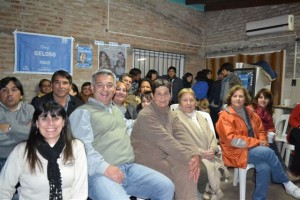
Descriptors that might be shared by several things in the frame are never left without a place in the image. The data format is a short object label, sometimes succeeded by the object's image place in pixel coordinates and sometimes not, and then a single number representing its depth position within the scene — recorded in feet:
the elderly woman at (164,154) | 7.14
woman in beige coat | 8.26
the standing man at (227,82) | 15.79
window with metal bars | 21.57
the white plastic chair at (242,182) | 9.57
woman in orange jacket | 9.30
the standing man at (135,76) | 15.19
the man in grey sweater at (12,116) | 6.68
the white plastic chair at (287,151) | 12.37
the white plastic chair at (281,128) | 13.77
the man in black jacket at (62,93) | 8.30
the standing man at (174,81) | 19.56
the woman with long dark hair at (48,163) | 5.09
